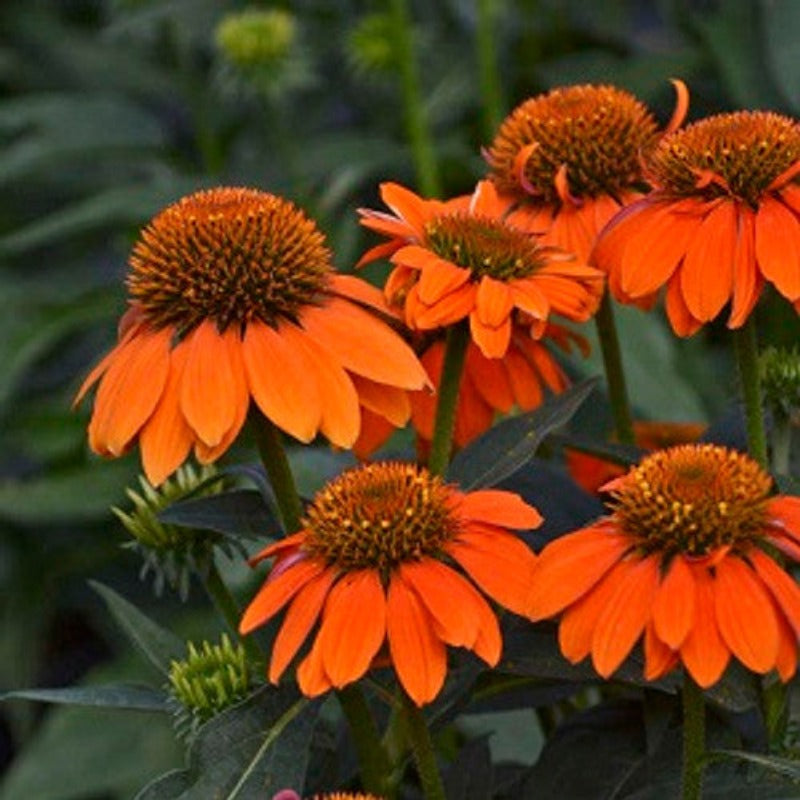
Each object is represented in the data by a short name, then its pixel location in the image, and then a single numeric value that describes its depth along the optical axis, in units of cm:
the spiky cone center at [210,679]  154
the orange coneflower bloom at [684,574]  147
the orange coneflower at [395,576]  149
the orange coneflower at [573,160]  160
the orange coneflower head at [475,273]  154
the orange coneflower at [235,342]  152
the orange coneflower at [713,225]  153
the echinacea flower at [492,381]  159
